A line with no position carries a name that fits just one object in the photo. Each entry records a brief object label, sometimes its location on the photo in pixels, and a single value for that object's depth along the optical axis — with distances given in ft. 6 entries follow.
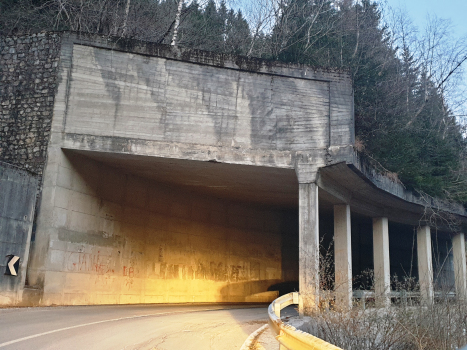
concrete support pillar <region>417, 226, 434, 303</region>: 83.76
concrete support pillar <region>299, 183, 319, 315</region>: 49.99
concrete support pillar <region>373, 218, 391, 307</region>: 73.10
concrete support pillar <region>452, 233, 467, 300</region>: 92.69
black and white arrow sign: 44.09
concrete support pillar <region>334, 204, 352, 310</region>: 61.73
